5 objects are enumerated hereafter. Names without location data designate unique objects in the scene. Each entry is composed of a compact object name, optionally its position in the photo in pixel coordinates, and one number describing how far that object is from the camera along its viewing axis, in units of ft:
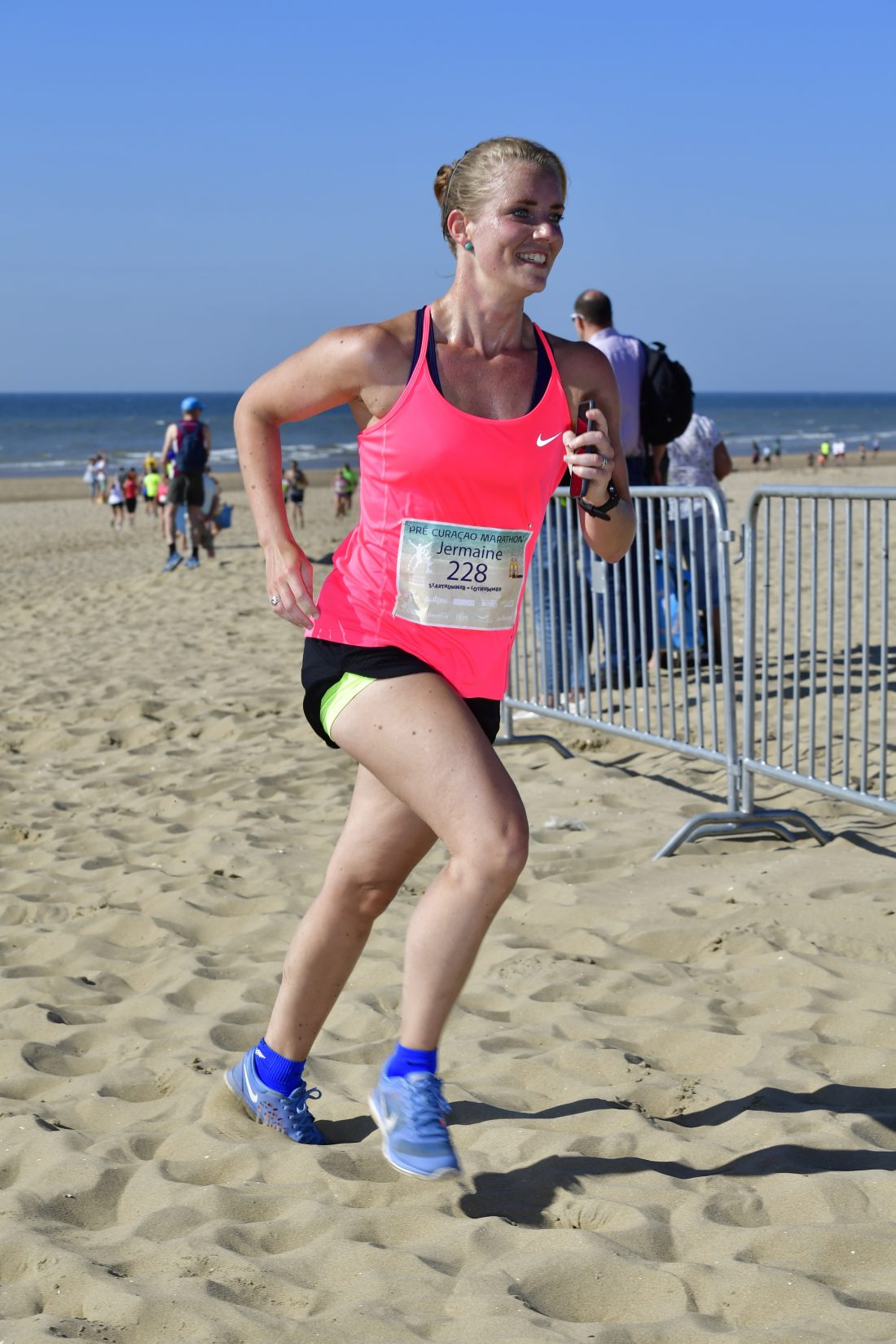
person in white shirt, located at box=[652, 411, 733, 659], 29.09
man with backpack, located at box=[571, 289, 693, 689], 24.35
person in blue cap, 52.08
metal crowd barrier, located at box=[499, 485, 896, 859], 16.94
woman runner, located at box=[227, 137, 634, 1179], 8.66
